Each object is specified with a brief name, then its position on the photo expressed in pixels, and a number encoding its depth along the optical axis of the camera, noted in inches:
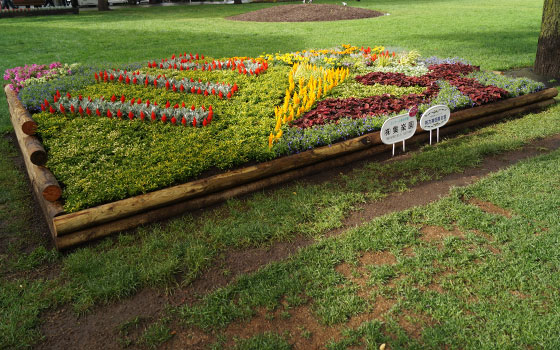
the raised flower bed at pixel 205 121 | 161.3
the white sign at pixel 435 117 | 203.2
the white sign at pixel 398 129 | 191.2
